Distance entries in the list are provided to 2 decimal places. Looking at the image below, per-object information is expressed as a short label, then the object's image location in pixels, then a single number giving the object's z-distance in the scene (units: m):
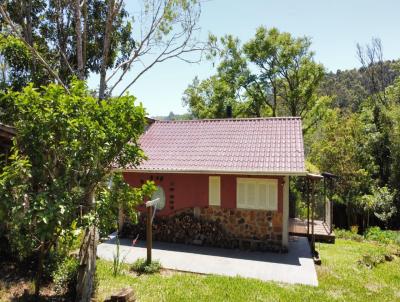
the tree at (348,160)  20.14
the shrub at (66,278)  7.21
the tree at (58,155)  5.50
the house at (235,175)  12.16
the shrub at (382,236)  15.59
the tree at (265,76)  26.89
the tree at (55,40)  15.01
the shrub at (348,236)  15.91
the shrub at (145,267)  9.53
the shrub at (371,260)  11.04
